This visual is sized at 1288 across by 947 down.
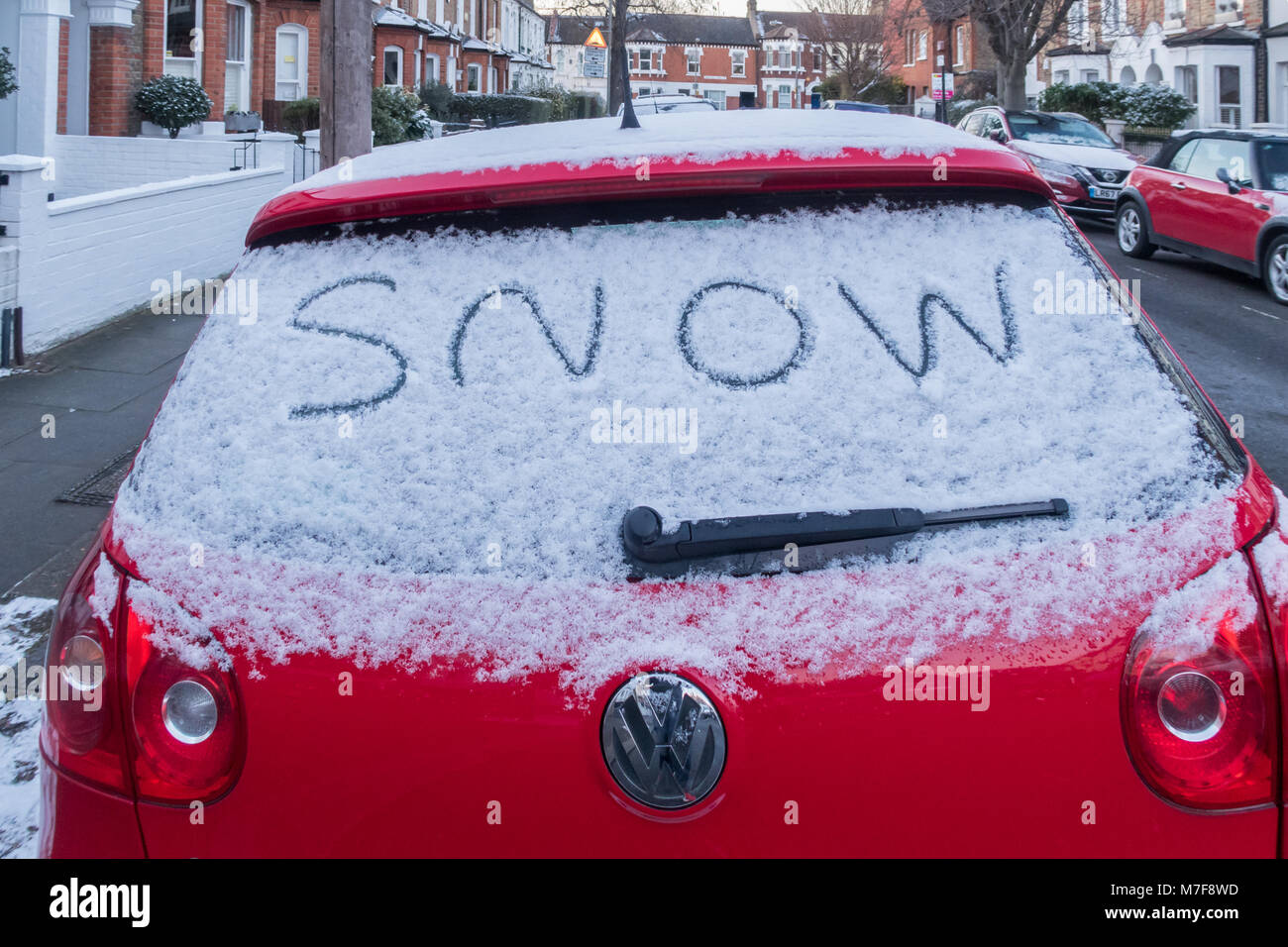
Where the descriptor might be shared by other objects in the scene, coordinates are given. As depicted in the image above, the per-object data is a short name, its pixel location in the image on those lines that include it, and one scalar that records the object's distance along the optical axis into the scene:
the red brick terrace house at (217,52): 18.88
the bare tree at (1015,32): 33.16
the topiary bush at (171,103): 19.53
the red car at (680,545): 1.49
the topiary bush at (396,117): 23.64
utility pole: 7.86
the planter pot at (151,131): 20.14
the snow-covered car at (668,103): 24.65
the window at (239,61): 27.05
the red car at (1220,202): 12.89
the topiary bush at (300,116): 25.78
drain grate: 6.48
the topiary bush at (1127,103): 32.53
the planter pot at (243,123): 24.75
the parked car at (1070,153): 19.31
